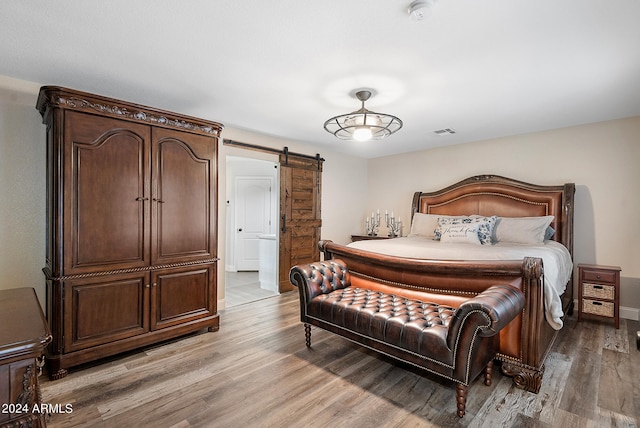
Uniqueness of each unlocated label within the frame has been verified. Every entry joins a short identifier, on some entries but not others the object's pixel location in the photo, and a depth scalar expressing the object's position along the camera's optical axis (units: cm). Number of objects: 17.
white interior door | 673
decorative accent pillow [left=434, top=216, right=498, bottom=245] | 385
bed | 226
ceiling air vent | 427
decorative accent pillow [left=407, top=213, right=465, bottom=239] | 477
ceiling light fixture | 293
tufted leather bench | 189
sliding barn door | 490
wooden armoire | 239
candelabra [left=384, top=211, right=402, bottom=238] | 561
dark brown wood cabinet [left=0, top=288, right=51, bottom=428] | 112
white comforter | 236
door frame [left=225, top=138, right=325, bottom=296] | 420
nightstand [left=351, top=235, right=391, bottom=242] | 565
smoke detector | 165
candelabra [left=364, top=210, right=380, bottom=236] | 598
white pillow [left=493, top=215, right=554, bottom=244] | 377
